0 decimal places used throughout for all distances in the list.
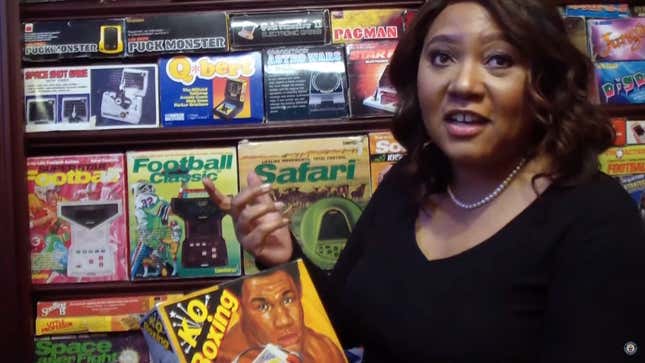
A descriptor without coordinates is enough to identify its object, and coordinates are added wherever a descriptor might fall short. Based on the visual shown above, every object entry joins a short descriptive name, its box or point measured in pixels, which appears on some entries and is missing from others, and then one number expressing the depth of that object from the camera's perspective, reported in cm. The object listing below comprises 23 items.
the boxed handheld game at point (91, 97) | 146
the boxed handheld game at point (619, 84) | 151
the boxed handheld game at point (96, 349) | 145
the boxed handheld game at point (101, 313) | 144
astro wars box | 146
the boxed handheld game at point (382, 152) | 146
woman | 63
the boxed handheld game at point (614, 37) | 151
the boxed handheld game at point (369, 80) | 146
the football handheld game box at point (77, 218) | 145
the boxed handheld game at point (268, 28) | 146
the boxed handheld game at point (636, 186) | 148
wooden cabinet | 139
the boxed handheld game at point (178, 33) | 146
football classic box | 145
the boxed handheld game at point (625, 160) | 150
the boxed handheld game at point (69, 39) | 146
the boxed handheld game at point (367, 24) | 148
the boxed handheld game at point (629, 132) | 150
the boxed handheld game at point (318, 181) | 146
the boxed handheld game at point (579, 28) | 150
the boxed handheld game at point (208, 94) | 146
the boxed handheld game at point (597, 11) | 151
